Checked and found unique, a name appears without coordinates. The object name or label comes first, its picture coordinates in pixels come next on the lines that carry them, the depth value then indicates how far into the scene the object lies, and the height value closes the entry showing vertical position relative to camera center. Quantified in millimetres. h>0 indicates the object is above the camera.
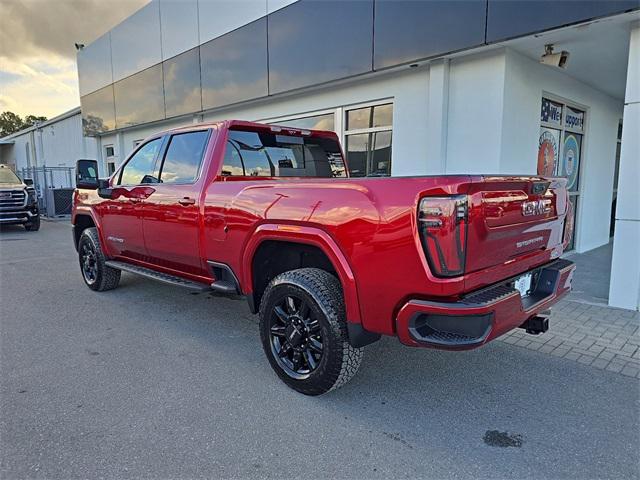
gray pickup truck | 12539 -754
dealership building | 5160 +1733
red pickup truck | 2391 -434
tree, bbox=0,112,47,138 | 68188 +9130
